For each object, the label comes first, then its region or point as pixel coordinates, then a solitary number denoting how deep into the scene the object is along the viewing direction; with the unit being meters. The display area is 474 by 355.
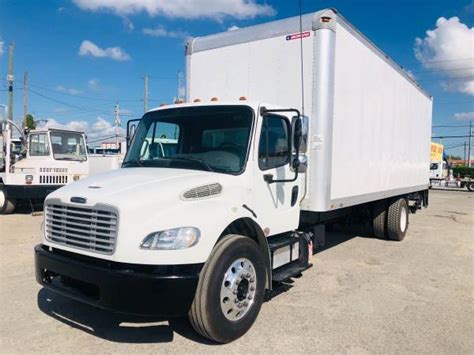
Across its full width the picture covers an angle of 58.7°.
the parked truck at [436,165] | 38.12
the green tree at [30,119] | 42.25
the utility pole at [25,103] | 39.49
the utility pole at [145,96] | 45.19
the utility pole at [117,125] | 48.93
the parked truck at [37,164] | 12.78
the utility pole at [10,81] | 27.91
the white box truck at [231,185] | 3.70
